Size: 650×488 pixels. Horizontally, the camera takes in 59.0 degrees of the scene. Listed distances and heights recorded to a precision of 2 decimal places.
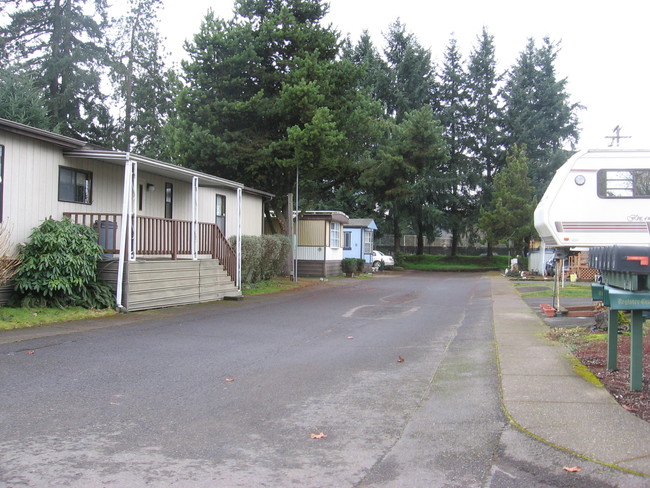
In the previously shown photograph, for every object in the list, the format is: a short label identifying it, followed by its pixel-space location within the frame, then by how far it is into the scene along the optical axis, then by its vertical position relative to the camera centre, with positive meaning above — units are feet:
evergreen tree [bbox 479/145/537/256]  119.44 +8.49
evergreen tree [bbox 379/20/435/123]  165.17 +50.63
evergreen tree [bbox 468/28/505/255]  171.53 +41.65
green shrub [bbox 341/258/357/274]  106.73 -3.26
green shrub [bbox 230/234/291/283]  68.69 -1.25
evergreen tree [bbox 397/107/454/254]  107.96 +20.09
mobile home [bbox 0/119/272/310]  40.75 +2.57
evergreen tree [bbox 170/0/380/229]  74.59 +20.41
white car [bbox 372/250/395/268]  135.59 -2.72
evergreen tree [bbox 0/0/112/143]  118.62 +39.70
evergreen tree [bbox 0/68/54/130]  85.76 +21.32
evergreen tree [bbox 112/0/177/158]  132.16 +37.72
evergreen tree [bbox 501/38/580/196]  165.89 +41.43
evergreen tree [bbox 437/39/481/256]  167.53 +30.63
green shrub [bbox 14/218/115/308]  39.24 -1.83
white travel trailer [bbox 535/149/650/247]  39.45 +3.56
